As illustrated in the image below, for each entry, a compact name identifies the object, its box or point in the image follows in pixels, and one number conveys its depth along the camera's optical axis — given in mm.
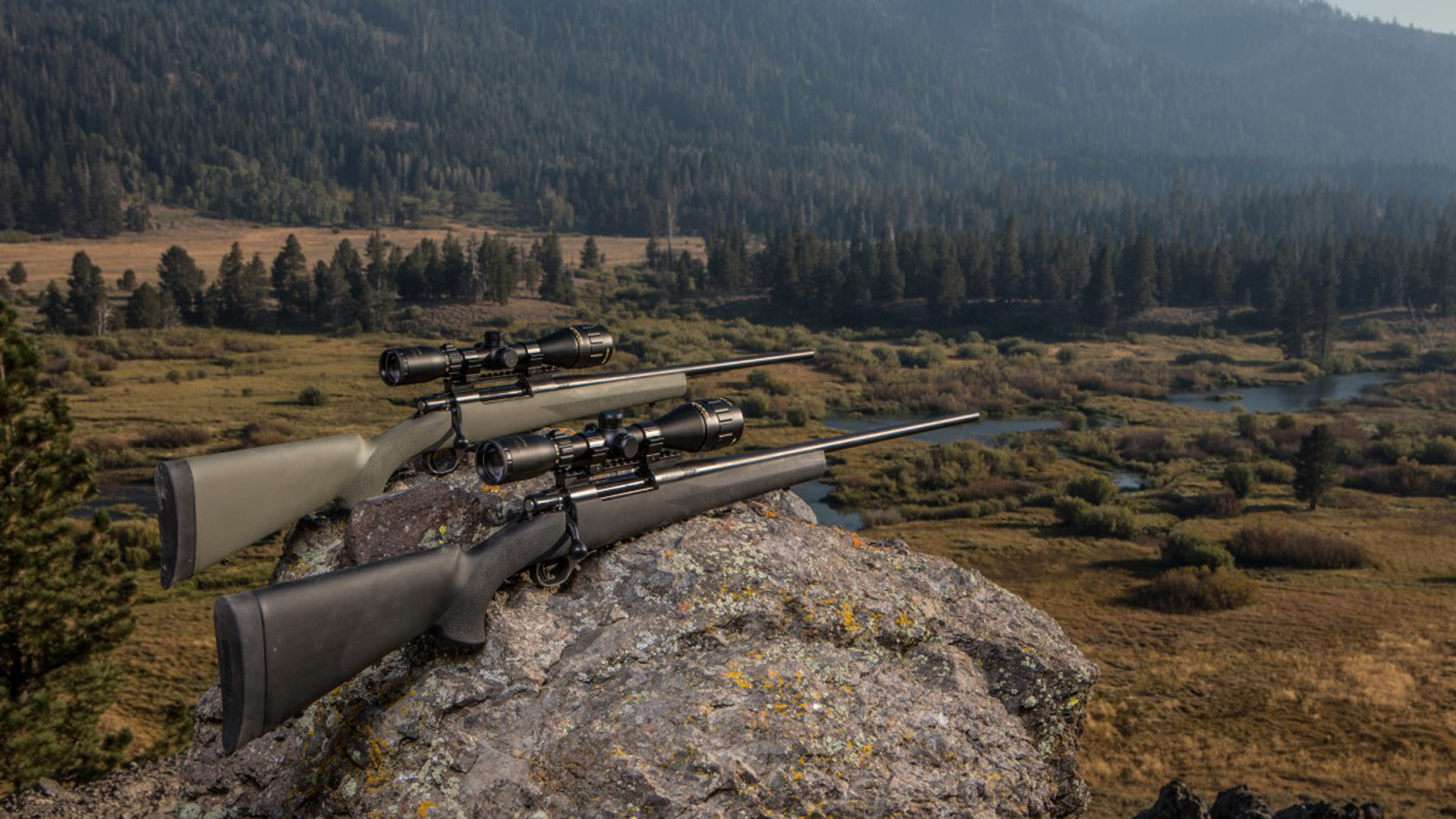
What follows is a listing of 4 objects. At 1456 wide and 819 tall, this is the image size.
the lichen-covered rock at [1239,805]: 11734
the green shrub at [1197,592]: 35594
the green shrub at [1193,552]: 40281
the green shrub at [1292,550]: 42188
